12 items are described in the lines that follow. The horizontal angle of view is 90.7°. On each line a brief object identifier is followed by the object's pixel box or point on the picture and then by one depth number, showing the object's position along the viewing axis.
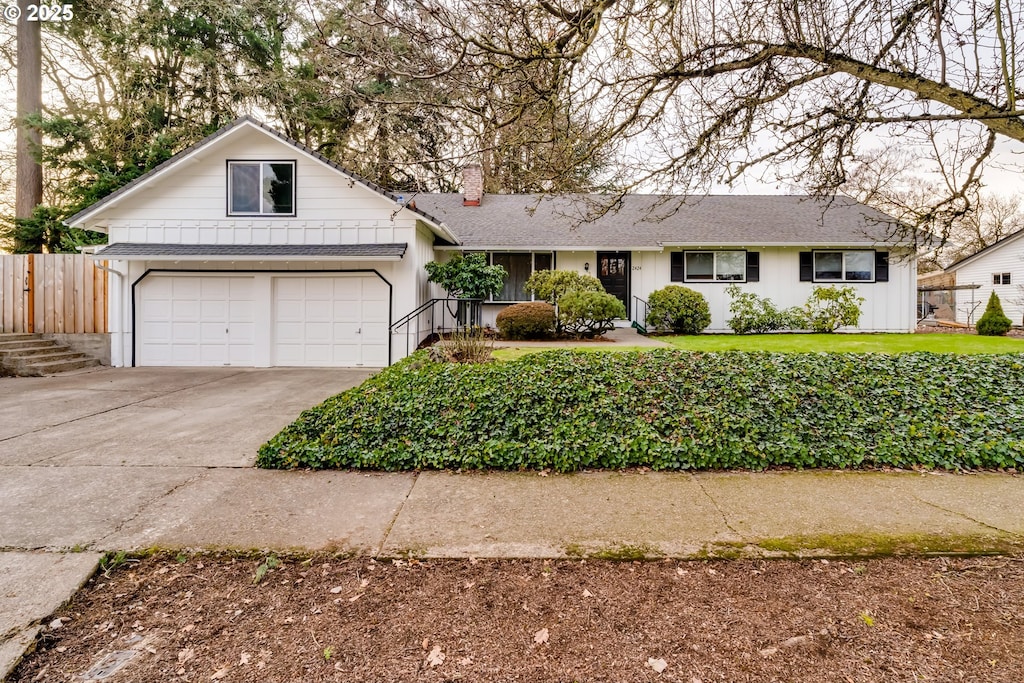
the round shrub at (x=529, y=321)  12.20
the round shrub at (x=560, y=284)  13.39
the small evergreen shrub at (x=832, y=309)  14.44
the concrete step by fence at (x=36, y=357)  10.18
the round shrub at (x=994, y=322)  15.58
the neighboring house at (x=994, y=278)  22.38
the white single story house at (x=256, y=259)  11.04
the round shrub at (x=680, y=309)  14.27
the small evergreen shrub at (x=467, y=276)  12.63
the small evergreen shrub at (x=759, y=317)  14.70
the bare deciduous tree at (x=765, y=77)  4.74
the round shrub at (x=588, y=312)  12.35
